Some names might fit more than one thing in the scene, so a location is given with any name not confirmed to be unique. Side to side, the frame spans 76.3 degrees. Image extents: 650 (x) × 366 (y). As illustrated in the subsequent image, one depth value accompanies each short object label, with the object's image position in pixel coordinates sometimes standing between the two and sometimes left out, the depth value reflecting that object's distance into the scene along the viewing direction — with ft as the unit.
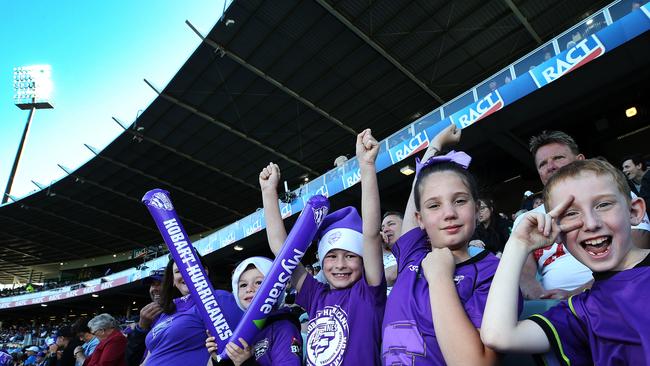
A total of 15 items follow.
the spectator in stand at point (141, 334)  10.19
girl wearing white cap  6.01
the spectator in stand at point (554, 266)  6.12
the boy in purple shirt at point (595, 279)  3.30
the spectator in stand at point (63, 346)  18.04
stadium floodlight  121.29
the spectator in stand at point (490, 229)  10.29
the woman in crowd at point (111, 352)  12.03
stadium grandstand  27.96
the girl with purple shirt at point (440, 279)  3.83
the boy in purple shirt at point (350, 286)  5.57
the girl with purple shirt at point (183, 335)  8.17
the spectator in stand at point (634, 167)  13.69
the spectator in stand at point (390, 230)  10.48
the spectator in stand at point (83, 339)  17.42
